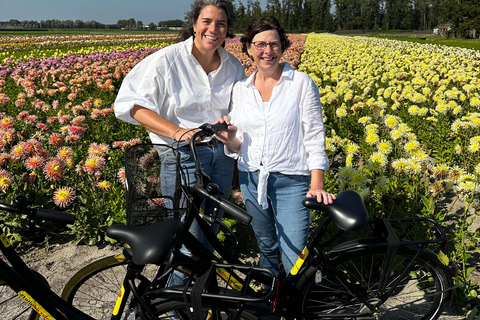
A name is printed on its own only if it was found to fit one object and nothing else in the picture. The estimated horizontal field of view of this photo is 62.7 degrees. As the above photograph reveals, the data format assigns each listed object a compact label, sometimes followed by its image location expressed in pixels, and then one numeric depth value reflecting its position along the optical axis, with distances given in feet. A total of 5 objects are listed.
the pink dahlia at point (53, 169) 9.96
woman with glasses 7.29
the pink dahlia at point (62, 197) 9.33
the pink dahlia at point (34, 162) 10.30
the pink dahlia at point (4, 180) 9.80
